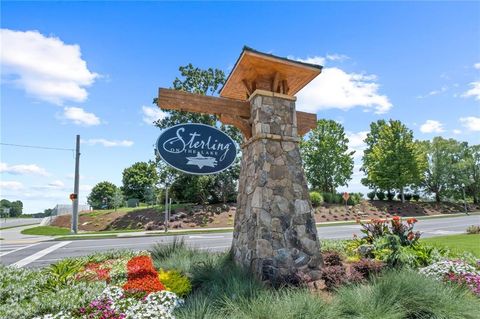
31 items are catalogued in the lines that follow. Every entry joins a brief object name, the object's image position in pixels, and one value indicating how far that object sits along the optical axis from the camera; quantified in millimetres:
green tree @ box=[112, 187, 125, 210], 38638
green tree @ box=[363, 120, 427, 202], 35938
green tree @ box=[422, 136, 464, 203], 43344
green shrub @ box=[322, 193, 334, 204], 33938
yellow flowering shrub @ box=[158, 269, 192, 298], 4379
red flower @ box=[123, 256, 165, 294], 4336
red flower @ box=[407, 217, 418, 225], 6959
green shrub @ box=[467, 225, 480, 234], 14811
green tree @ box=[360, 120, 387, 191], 42250
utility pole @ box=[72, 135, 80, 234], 20297
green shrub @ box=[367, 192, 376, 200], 40406
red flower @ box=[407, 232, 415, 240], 6903
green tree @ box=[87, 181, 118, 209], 59984
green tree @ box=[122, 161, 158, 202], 53562
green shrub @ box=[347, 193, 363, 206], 34250
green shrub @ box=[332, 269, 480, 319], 3582
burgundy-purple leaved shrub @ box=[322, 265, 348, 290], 4906
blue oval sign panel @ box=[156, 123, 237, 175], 5438
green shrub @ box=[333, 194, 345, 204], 34166
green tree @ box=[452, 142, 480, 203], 43156
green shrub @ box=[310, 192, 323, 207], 31497
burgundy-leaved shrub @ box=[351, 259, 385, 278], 5396
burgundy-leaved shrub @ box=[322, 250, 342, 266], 6008
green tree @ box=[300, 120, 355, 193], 37188
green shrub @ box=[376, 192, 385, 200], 39425
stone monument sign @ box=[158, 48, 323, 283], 5234
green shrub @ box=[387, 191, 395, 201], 39469
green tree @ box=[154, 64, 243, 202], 26766
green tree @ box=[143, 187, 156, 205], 47531
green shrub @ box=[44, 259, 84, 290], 4511
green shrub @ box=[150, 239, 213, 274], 5730
